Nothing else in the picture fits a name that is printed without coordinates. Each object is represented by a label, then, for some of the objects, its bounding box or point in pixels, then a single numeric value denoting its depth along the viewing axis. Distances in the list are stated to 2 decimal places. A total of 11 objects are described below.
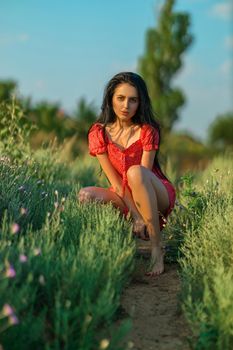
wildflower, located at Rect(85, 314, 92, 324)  2.59
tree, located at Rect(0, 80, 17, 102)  19.38
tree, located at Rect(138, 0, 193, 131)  14.98
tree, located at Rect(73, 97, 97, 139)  18.03
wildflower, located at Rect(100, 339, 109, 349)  2.51
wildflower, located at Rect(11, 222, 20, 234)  2.82
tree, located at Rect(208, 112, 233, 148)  24.64
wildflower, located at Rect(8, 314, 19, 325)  2.38
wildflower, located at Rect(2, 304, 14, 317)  2.37
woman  4.46
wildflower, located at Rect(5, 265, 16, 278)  2.58
